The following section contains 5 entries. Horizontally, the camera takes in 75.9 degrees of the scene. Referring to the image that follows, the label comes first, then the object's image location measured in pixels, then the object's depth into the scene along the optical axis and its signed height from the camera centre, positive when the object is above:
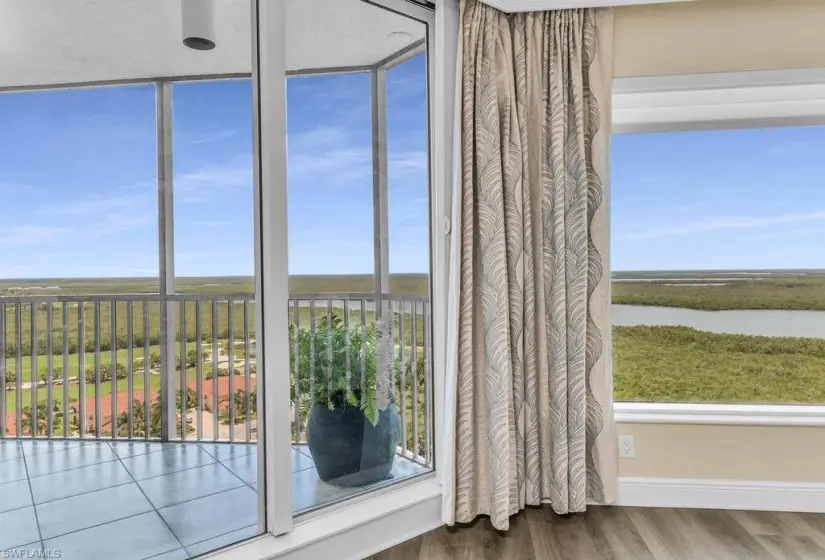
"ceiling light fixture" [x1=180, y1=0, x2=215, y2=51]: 1.80 +0.83
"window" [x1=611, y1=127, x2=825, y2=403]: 2.68 -0.02
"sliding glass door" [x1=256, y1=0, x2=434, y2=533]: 1.94 +0.07
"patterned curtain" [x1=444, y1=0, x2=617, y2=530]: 2.30 -0.02
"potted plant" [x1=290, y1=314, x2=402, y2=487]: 2.10 -0.57
